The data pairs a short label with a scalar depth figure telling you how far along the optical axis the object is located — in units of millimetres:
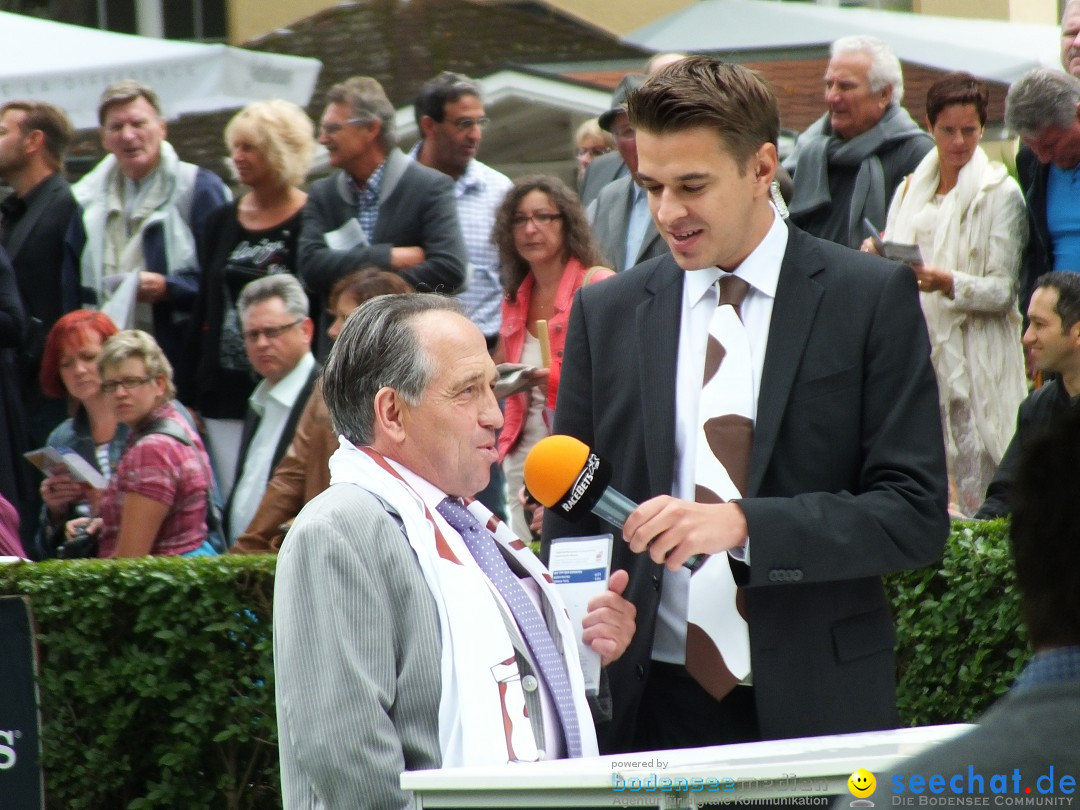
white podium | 2480
